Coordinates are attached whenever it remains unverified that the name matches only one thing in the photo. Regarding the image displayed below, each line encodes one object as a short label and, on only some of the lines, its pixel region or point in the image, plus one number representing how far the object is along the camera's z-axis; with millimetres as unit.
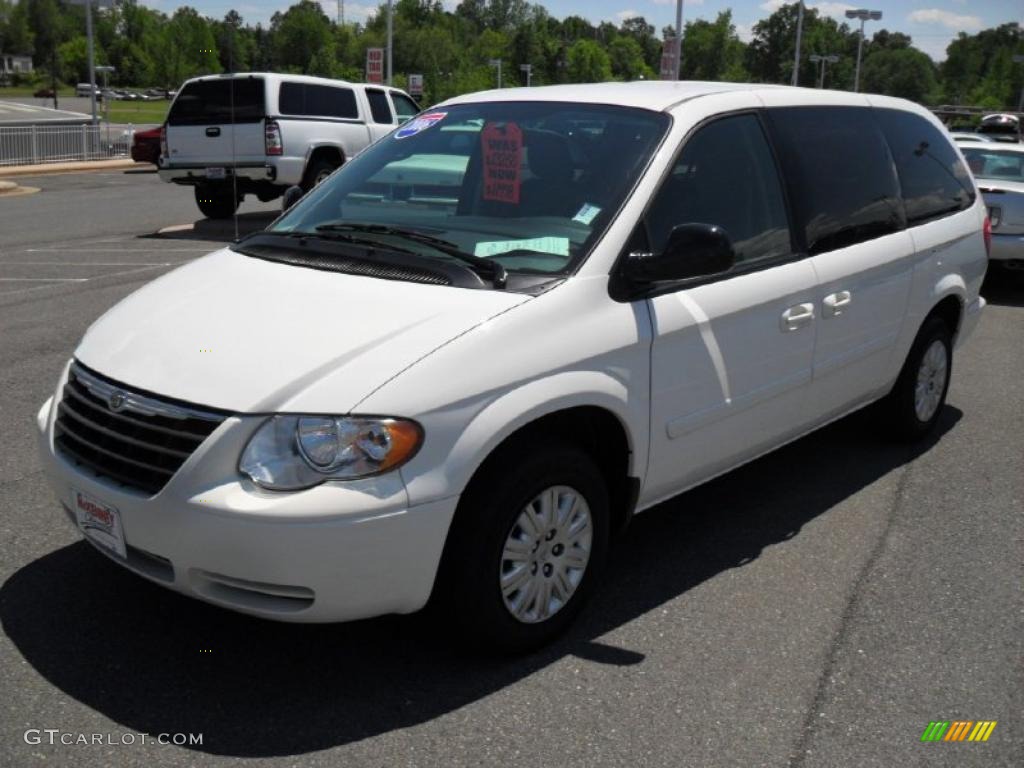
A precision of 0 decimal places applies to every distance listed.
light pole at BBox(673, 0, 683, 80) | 28109
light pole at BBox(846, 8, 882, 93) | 46594
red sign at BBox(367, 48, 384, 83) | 34344
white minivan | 3162
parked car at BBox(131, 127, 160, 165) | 27641
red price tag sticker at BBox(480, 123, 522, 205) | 4301
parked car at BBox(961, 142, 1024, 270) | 11244
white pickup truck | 15945
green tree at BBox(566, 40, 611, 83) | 98750
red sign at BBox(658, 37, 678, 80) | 28178
